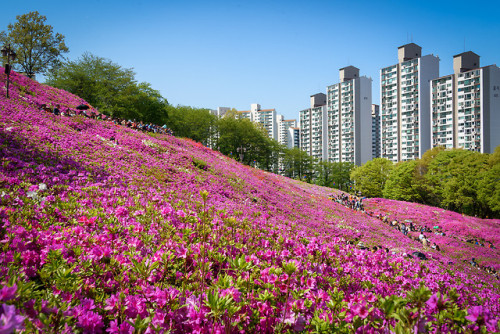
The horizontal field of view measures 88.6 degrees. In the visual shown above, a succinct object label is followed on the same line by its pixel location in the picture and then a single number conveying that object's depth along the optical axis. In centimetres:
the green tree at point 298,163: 8262
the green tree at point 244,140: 6794
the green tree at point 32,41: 3741
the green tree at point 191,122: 6450
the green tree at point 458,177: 3972
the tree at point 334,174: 7888
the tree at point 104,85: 4072
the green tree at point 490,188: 3509
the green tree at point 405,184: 4962
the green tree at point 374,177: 5925
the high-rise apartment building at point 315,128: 10906
